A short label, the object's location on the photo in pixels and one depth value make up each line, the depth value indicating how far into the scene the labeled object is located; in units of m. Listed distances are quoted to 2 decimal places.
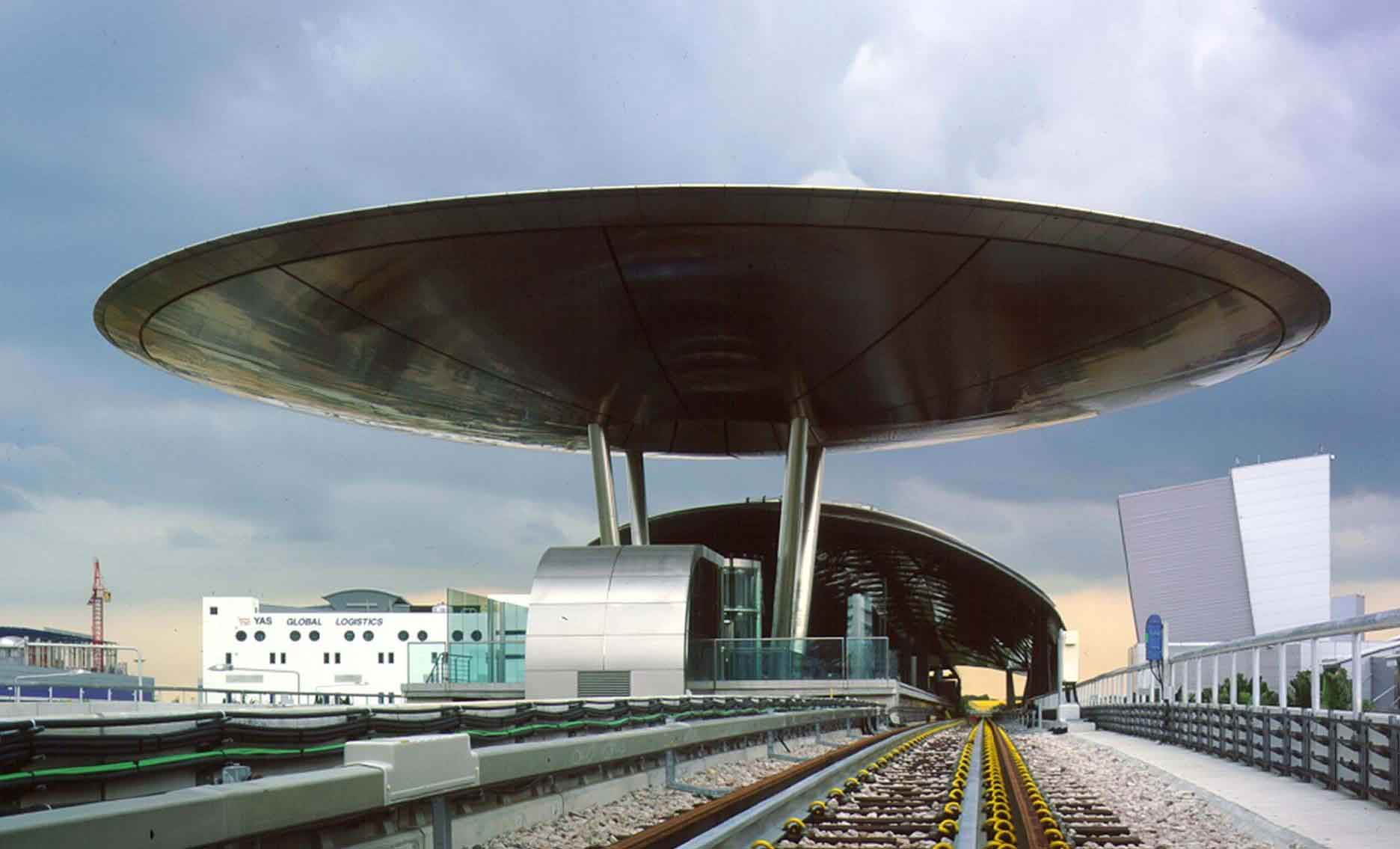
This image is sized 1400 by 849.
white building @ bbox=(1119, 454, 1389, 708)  108.19
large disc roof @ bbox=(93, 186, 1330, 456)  28.89
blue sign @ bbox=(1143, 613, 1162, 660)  45.53
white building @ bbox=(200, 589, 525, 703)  83.50
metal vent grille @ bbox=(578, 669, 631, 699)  38.50
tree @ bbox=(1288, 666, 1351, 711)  53.51
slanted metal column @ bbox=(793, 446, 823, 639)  47.31
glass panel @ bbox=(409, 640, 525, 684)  43.19
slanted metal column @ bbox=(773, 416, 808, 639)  46.16
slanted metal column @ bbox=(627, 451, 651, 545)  51.78
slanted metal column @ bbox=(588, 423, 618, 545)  44.97
